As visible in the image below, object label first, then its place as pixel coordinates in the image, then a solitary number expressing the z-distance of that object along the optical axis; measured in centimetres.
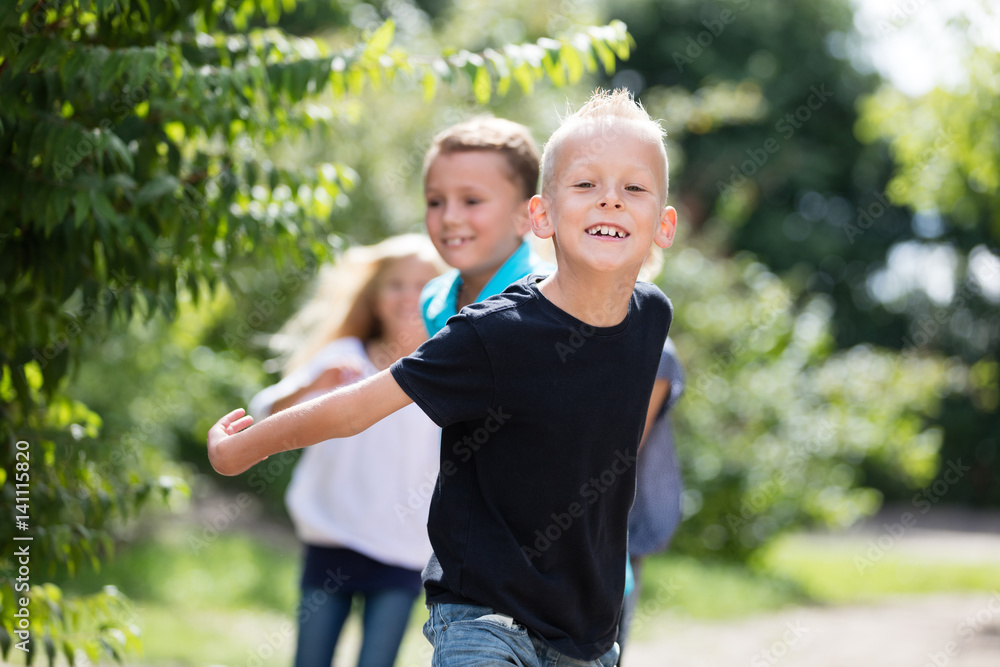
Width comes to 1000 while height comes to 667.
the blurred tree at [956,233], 805
